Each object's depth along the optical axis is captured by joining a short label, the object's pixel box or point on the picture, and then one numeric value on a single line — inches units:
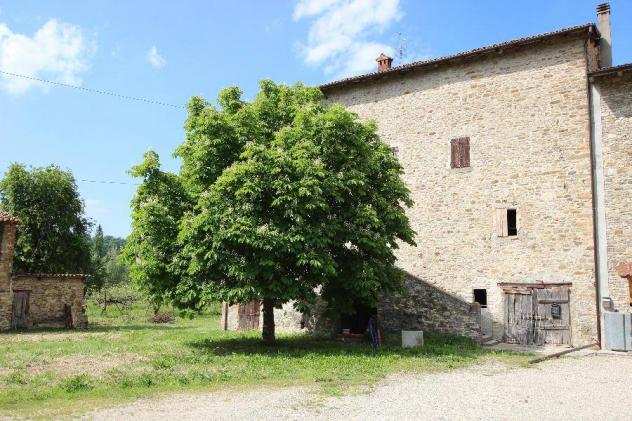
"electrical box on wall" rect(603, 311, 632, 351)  602.2
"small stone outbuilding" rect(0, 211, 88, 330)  942.4
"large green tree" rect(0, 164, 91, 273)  1225.4
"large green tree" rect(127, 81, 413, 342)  546.6
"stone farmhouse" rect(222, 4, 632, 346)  648.4
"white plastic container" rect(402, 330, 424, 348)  643.5
